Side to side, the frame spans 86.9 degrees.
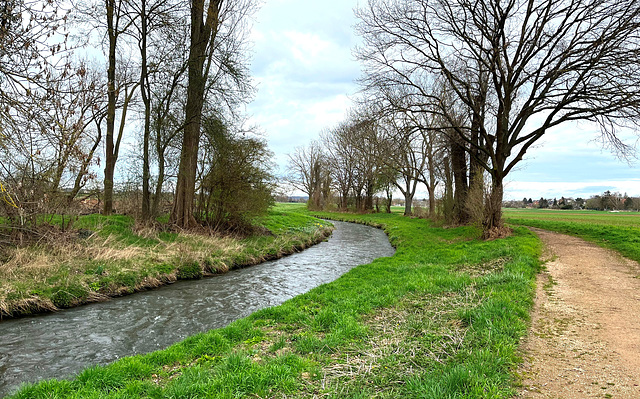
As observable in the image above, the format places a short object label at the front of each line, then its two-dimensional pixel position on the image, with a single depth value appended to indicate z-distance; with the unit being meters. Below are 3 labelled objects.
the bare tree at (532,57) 12.02
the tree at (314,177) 50.38
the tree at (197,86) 14.73
